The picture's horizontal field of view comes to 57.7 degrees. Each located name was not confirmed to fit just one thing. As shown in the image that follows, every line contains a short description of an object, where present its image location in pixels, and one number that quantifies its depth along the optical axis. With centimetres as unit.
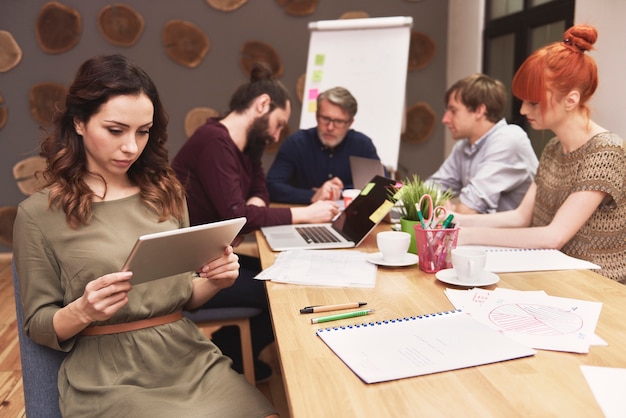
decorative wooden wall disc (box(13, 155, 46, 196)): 414
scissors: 141
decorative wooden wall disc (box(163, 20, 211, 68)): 411
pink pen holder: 136
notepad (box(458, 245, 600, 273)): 139
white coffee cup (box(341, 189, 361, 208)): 200
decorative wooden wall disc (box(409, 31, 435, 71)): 430
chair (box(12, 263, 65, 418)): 117
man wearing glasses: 282
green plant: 150
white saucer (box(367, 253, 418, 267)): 141
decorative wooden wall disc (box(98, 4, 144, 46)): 403
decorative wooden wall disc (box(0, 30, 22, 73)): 400
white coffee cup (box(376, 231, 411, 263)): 140
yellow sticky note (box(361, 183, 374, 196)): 179
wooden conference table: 76
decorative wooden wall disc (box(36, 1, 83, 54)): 399
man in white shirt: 237
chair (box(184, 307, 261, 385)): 178
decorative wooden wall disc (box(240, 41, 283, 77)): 418
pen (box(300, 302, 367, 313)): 113
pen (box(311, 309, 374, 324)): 107
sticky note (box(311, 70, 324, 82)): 373
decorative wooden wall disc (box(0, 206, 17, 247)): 414
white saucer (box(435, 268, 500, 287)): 124
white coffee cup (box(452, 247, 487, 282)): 123
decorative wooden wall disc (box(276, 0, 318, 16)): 417
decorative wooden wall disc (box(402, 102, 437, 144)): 440
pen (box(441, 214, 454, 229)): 138
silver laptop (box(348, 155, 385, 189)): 213
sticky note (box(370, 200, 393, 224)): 163
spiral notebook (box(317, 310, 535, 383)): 87
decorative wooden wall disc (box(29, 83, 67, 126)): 407
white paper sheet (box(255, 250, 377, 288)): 131
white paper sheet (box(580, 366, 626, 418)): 75
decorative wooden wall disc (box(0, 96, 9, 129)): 407
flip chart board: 361
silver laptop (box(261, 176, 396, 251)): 166
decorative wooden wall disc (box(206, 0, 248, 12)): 411
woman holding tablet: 113
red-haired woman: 159
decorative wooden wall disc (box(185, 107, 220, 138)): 423
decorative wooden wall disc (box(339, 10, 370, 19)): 421
